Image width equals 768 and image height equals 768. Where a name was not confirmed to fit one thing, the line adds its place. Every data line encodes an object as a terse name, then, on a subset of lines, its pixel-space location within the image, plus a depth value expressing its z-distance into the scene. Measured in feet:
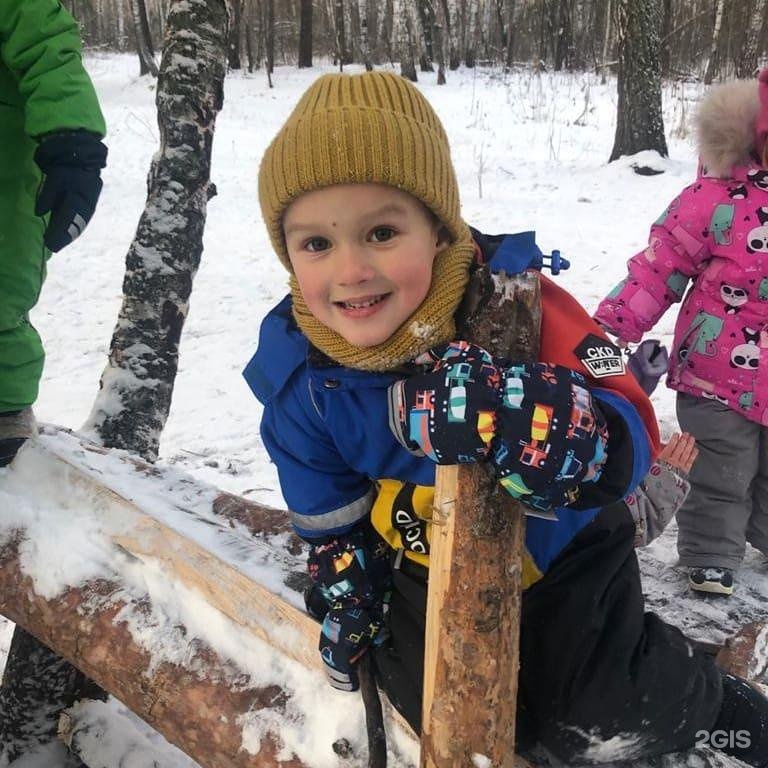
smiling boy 3.39
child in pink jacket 7.88
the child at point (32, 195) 6.73
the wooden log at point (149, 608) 5.08
